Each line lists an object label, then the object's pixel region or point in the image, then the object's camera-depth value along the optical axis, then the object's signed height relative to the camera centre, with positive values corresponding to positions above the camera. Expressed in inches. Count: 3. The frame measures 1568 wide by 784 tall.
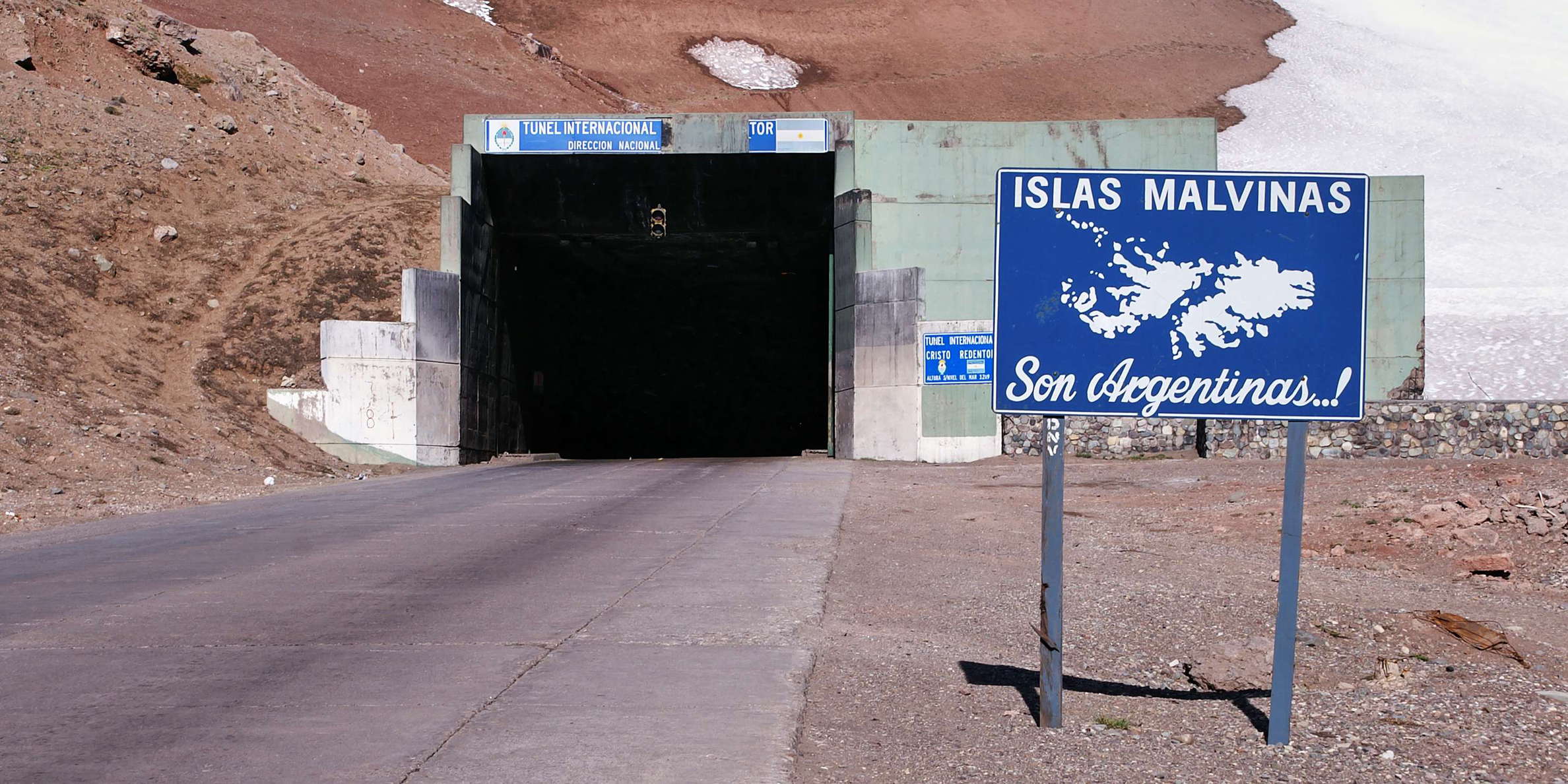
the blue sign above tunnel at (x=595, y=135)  1184.8 +205.7
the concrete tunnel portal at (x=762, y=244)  1125.1 +118.2
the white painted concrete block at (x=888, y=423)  1158.3 -53.4
